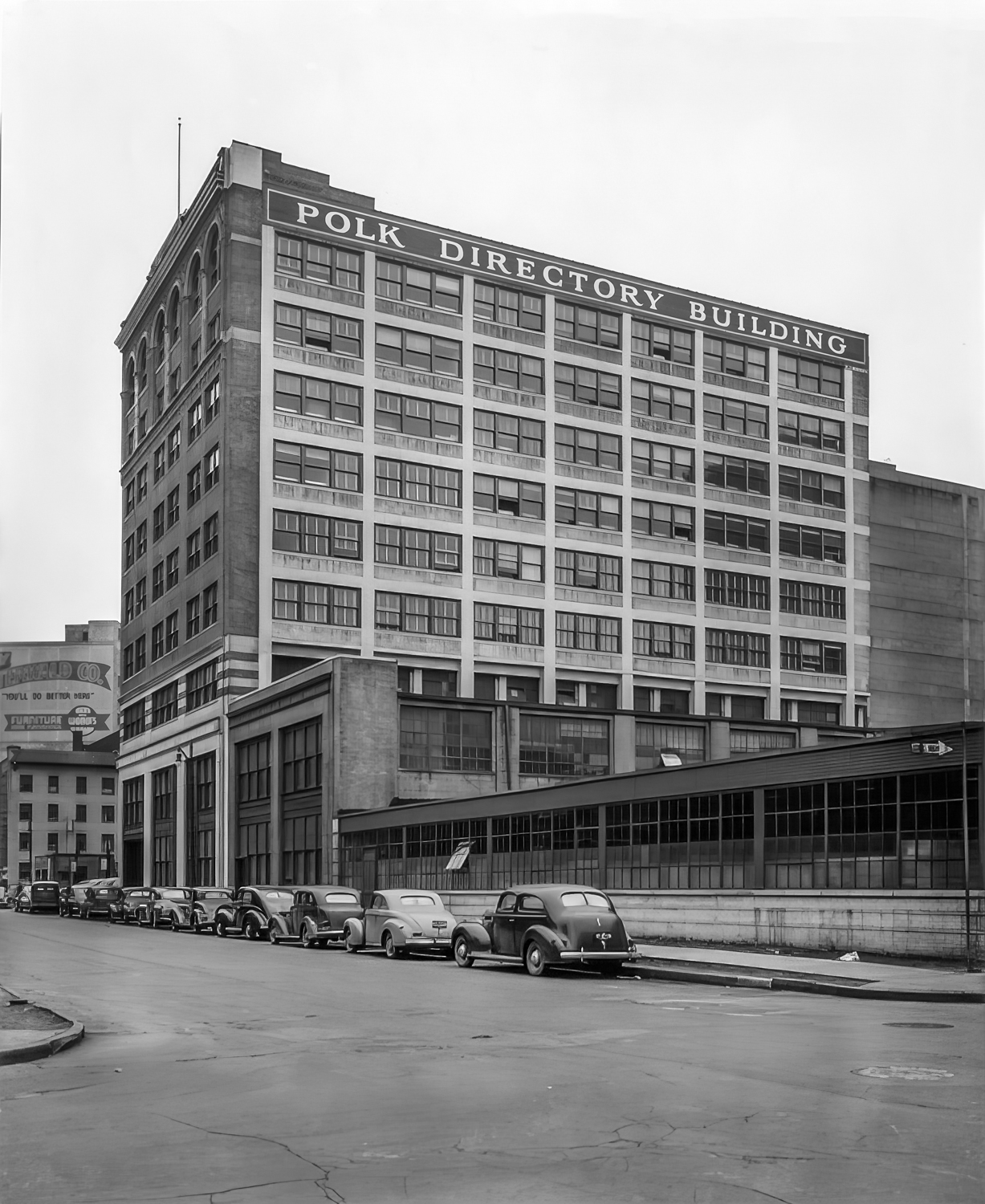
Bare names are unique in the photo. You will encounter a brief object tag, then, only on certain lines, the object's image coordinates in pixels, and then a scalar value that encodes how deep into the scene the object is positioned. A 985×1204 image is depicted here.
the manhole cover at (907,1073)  12.41
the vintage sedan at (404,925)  32.34
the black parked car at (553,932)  26.45
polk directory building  68.81
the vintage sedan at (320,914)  36.97
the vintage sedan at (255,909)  41.56
